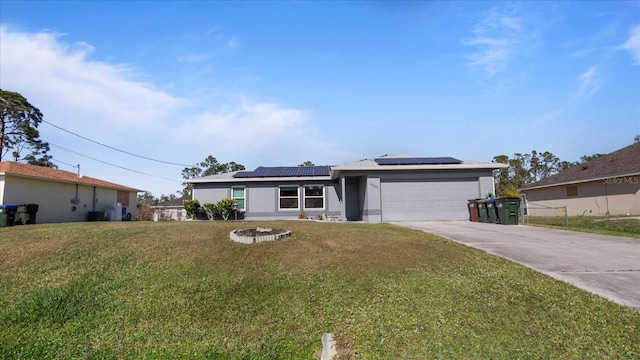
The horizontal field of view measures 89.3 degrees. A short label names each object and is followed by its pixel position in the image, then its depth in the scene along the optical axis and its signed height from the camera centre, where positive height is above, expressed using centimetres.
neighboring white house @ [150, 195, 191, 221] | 2578 -36
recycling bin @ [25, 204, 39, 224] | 1667 -3
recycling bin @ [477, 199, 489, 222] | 1407 -16
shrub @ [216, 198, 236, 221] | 1719 +11
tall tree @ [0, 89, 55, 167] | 2909 +852
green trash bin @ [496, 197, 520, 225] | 1270 -12
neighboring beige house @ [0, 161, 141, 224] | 1714 +108
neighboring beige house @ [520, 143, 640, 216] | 1928 +136
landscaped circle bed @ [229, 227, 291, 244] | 724 -60
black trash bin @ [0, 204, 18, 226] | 1493 -6
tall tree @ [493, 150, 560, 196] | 3991 +547
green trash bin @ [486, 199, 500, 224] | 1334 -16
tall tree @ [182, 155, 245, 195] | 4720 +631
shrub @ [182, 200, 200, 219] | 1767 +13
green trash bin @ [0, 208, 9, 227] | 1481 -29
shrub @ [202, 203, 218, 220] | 1750 -4
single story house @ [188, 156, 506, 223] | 1580 +98
